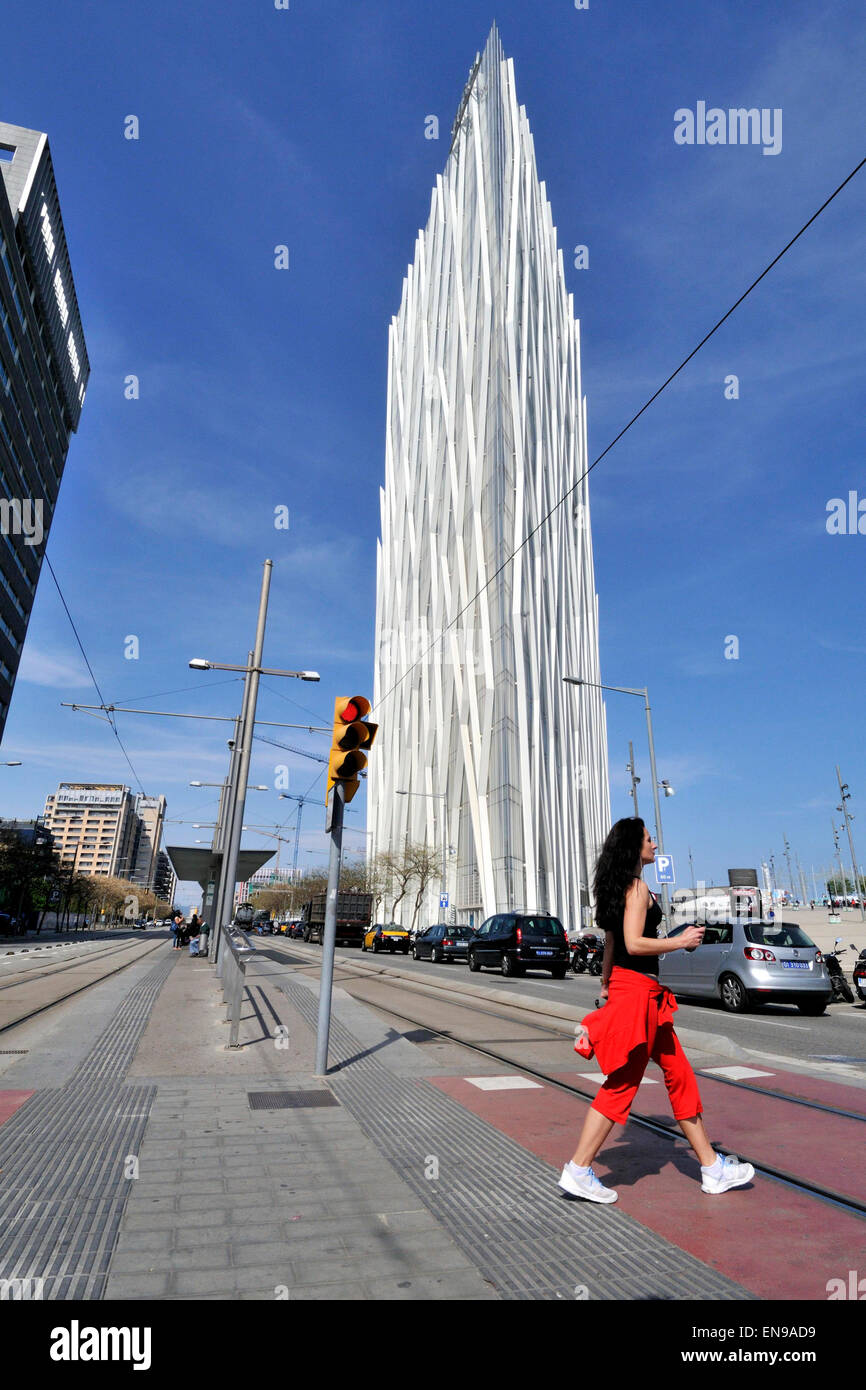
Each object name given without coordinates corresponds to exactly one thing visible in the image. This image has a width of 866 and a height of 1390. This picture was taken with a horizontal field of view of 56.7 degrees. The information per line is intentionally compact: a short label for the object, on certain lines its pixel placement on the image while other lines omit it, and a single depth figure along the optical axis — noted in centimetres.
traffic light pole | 673
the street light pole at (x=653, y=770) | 2550
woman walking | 382
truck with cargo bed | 4544
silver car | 1329
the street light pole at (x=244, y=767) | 1709
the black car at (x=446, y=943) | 2966
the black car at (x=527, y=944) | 2208
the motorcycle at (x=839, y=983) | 1598
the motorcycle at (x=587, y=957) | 2867
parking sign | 2472
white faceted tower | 4847
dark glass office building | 7131
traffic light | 675
